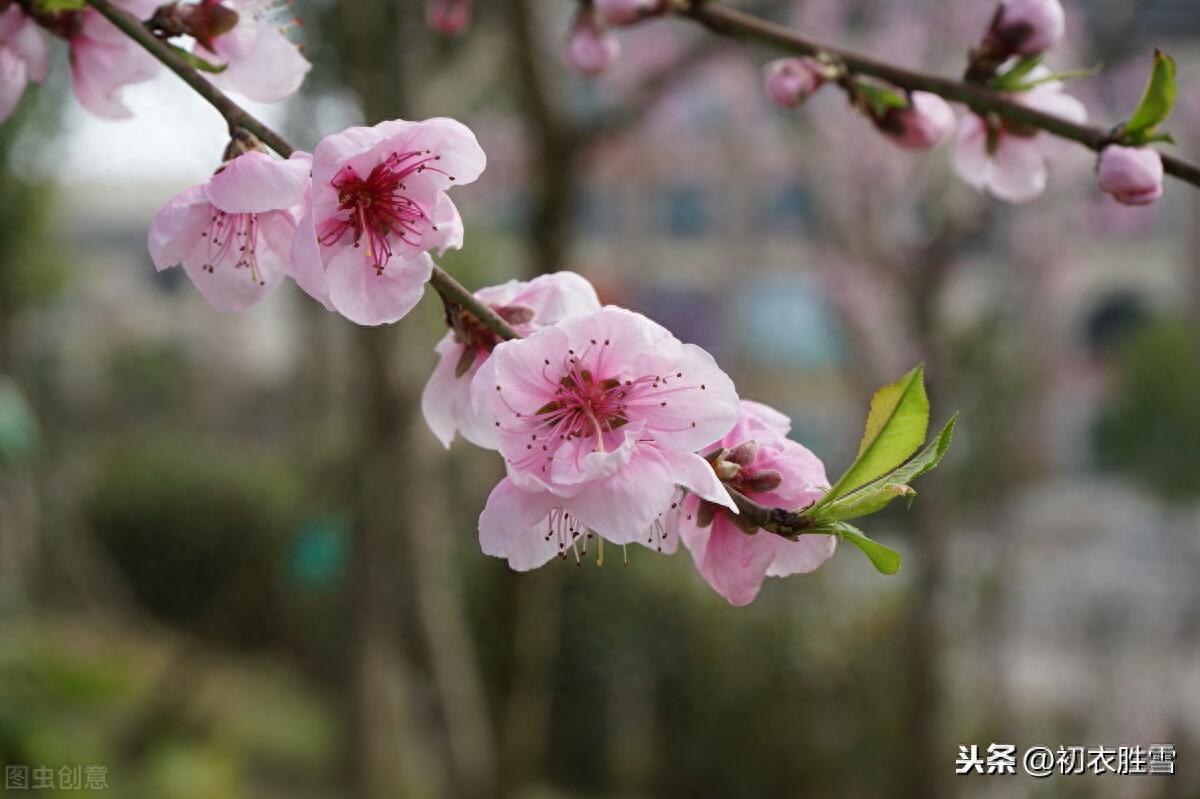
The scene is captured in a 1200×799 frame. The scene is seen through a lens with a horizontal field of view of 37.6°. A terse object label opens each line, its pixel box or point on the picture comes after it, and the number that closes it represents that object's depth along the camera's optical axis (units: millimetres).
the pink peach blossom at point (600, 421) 254
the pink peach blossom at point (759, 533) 267
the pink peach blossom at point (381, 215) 265
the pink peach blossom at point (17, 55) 330
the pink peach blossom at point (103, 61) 337
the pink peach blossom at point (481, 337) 281
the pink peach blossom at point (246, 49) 317
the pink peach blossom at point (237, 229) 266
